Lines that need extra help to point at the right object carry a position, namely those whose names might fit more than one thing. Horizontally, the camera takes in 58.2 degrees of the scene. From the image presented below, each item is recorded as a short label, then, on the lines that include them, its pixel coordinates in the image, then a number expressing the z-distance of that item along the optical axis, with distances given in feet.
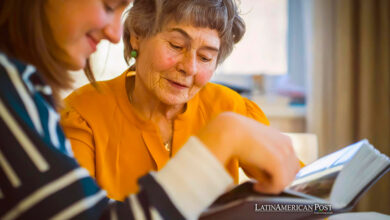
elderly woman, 3.48
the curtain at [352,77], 7.42
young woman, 1.35
